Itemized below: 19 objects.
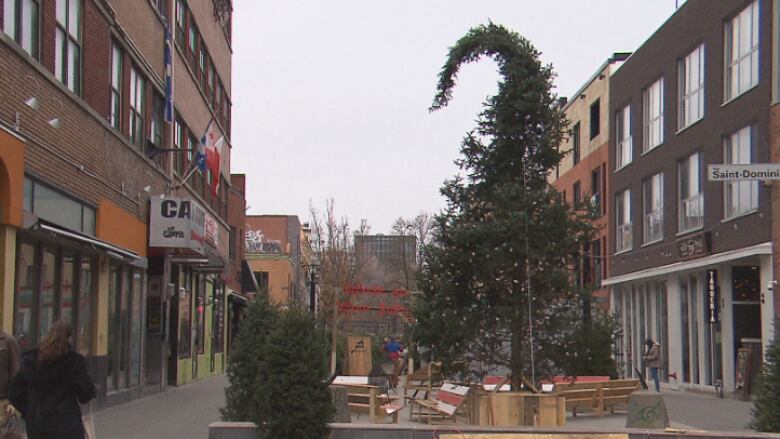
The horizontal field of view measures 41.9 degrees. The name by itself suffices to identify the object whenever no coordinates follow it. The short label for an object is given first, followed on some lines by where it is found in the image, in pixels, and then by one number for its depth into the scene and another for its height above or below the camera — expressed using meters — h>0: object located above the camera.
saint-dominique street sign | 16.31 +2.23
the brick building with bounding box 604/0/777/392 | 25.67 +3.37
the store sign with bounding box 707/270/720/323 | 27.73 +0.42
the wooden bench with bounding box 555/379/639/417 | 18.50 -1.59
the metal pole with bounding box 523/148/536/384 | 13.01 +0.27
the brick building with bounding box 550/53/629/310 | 42.31 +7.21
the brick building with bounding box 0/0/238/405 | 14.62 +2.16
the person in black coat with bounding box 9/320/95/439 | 7.91 -0.64
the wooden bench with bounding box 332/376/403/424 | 15.94 -1.55
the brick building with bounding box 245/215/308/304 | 68.69 +4.34
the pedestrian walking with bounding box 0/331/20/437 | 9.87 -0.56
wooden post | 23.90 -1.01
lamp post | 32.66 +1.03
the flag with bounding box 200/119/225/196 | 26.41 +4.03
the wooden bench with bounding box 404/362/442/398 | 21.60 -1.71
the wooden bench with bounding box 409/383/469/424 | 15.44 -1.52
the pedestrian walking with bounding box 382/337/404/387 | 31.43 -1.47
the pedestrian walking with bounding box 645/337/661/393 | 26.68 -1.35
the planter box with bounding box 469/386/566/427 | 12.74 -1.27
